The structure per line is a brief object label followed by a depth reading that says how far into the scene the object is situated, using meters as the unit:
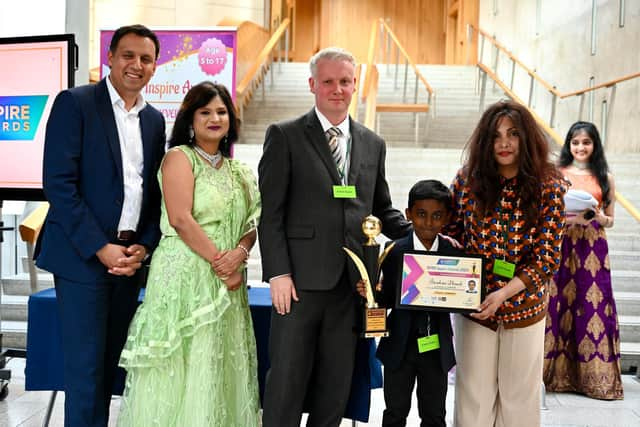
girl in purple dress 4.00
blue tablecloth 3.04
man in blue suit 2.50
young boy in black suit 2.47
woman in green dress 2.47
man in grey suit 2.42
